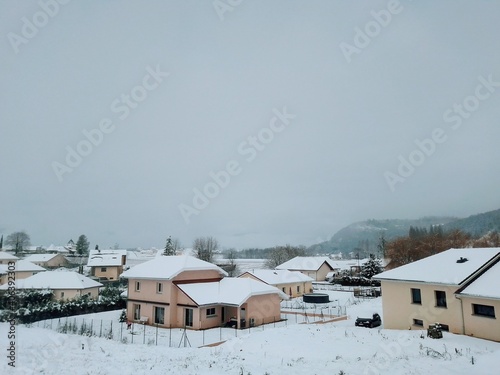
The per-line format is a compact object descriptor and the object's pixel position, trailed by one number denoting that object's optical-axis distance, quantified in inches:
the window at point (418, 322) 919.9
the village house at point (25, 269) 2421.0
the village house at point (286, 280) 1988.9
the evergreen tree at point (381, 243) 3334.2
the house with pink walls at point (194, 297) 1179.3
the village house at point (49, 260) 3486.7
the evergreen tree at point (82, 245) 4360.2
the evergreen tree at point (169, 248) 3339.1
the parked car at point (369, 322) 1057.5
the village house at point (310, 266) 2967.5
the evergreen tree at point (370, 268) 2643.7
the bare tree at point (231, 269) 3151.1
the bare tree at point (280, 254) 3804.1
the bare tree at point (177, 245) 4440.7
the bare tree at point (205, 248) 3479.3
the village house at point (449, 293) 776.3
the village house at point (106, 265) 3080.7
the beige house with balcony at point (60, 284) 1672.0
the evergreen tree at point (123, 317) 1271.4
